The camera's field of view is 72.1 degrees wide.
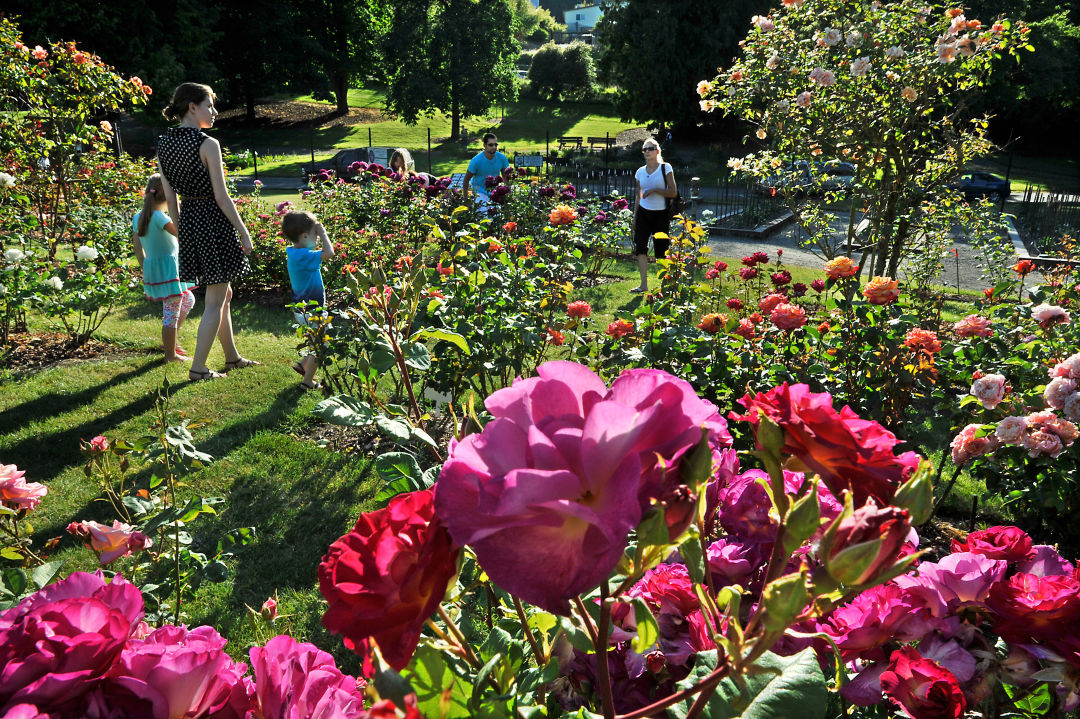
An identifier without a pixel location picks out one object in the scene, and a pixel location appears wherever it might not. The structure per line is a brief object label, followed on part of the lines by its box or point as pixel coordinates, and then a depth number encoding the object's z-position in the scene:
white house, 99.00
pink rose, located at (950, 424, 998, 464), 2.01
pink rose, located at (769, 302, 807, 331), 2.83
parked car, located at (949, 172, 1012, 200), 18.58
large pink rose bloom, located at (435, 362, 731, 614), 0.43
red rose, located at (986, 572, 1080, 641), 0.72
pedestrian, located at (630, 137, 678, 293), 6.77
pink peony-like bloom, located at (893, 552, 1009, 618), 0.77
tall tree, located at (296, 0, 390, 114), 31.20
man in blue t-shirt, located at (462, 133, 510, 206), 7.41
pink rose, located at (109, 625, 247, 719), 0.58
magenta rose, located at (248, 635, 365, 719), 0.57
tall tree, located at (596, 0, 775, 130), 25.55
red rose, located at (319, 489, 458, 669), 0.49
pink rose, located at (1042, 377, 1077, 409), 1.84
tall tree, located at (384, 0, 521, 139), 29.19
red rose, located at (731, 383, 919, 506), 0.58
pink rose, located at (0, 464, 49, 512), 1.26
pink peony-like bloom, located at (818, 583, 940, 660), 0.74
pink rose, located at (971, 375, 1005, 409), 2.15
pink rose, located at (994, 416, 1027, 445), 1.96
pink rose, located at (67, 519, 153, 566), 1.37
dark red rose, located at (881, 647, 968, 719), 0.68
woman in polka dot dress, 4.19
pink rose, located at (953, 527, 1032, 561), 0.81
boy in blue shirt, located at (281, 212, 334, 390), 4.72
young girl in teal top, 4.87
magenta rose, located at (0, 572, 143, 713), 0.54
